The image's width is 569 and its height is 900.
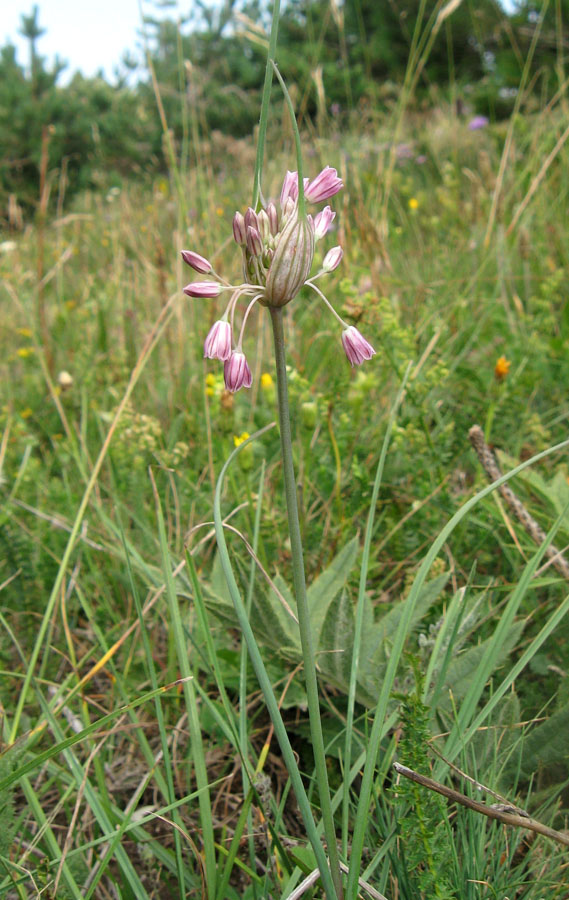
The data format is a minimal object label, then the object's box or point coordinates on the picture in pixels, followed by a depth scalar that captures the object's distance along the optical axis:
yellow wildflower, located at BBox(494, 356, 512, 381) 0.54
